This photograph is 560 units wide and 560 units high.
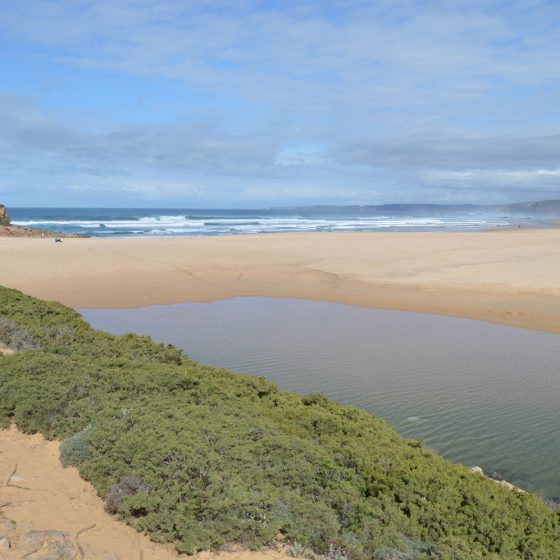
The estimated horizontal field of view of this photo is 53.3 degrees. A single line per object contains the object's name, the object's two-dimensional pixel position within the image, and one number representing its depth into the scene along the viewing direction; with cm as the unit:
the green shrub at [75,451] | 584
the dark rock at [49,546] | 431
